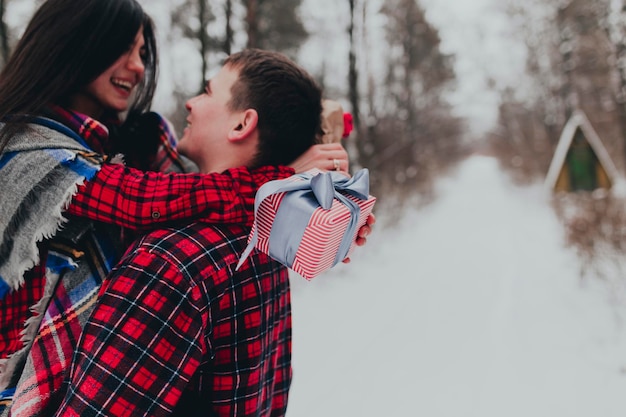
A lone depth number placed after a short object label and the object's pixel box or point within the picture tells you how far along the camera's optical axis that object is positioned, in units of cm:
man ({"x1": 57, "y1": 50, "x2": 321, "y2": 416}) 90
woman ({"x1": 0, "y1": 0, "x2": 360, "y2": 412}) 102
